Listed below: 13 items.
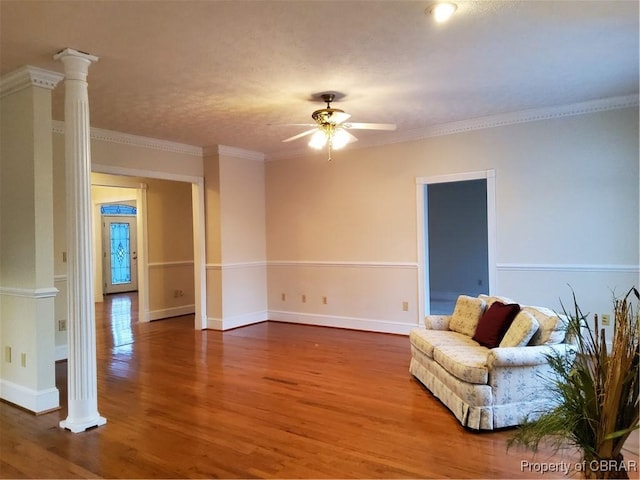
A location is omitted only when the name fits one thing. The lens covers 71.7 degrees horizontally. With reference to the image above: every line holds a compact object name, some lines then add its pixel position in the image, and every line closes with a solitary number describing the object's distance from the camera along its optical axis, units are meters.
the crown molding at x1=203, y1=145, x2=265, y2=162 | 6.55
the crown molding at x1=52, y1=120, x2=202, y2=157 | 5.38
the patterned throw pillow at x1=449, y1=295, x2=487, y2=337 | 4.01
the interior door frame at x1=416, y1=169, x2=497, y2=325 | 5.36
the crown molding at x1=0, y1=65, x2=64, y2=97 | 3.47
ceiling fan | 4.17
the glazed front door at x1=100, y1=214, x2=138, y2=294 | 11.20
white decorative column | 3.17
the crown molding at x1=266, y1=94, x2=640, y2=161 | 4.65
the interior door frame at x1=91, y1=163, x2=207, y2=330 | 5.93
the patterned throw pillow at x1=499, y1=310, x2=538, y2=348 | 3.16
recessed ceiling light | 2.60
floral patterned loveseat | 3.01
